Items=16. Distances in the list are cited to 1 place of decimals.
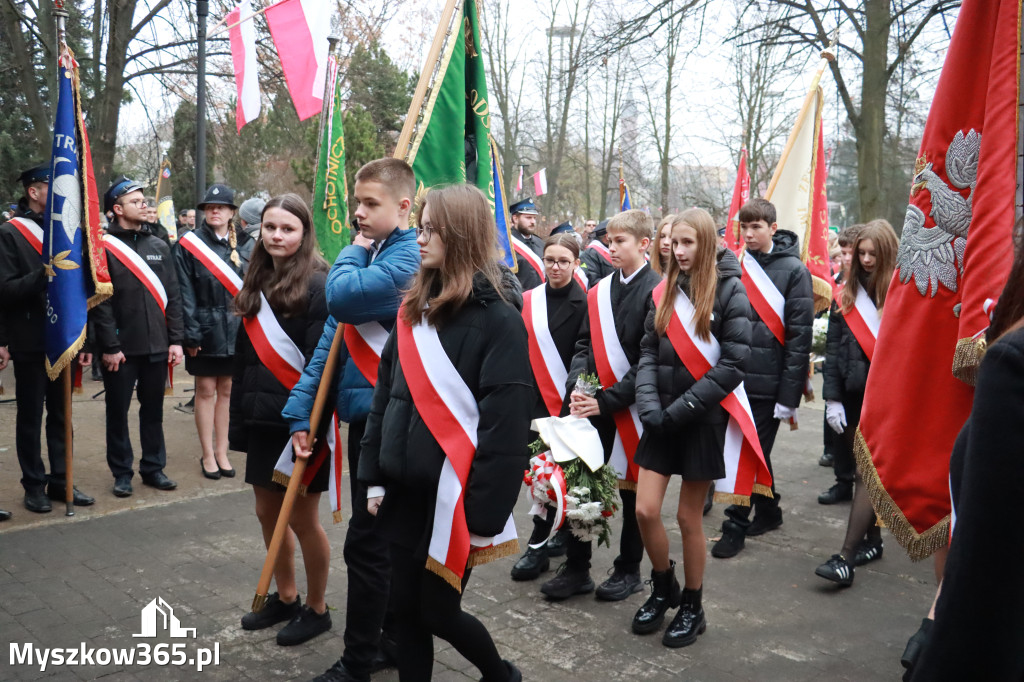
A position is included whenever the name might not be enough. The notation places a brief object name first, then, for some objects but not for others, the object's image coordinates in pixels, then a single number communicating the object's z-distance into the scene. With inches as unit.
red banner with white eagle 111.8
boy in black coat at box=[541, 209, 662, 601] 183.8
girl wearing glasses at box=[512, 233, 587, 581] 203.6
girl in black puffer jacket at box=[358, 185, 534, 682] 113.8
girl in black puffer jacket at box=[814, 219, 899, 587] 197.8
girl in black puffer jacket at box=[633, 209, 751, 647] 165.0
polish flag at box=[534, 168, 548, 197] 732.0
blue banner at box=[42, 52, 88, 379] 223.3
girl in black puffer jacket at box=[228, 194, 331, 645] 157.9
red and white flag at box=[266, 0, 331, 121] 248.5
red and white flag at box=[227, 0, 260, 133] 298.5
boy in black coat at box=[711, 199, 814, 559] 233.9
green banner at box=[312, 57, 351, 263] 170.2
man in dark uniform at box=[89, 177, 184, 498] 257.4
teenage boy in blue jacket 135.3
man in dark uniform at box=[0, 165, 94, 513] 234.2
